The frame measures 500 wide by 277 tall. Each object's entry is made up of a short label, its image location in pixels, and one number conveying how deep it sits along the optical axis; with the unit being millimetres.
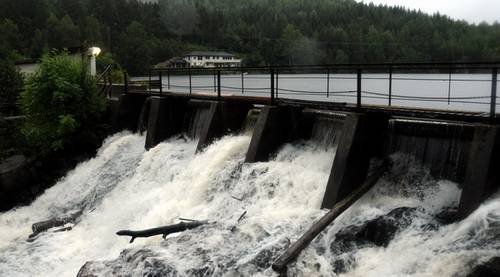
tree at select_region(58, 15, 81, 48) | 77938
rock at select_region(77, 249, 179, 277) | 7961
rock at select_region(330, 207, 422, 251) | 7656
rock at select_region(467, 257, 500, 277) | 6073
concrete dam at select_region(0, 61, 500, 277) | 7418
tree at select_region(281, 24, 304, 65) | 54081
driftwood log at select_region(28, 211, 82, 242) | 13436
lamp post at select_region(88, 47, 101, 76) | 23802
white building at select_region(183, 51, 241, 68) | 67188
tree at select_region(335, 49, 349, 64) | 48031
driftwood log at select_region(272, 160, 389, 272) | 7445
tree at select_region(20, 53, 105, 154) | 18547
